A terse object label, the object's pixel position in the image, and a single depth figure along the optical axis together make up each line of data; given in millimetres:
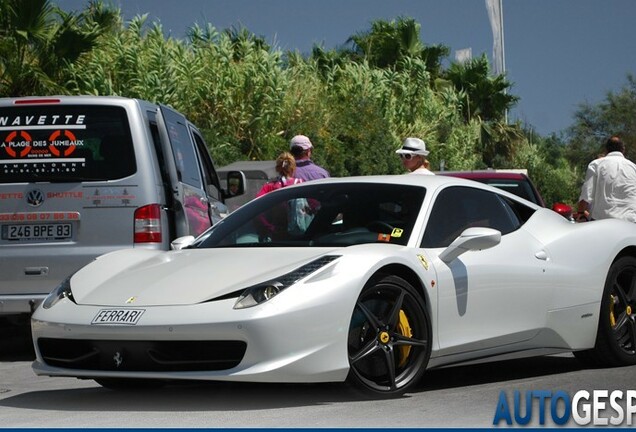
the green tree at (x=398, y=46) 46969
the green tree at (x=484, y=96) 48406
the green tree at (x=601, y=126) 68688
